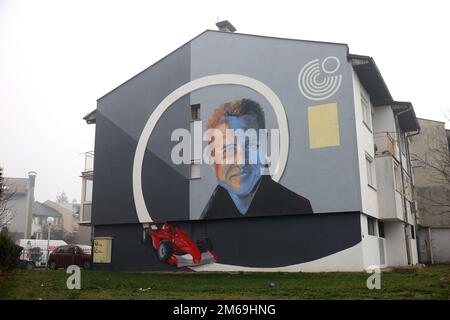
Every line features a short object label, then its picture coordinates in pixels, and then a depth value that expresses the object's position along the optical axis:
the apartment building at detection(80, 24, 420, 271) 18.66
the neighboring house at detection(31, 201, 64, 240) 71.59
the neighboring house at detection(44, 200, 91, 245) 82.20
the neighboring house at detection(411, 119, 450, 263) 29.98
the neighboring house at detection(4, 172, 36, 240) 51.72
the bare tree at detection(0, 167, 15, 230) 19.53
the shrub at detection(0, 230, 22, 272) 17.14
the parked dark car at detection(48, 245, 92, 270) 27.86
